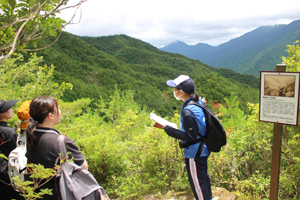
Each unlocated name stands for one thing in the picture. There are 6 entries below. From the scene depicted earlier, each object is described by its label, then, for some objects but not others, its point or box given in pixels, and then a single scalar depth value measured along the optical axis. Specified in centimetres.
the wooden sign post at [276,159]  205
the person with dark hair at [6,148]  196
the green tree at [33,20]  150
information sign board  189
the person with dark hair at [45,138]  141
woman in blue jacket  192
